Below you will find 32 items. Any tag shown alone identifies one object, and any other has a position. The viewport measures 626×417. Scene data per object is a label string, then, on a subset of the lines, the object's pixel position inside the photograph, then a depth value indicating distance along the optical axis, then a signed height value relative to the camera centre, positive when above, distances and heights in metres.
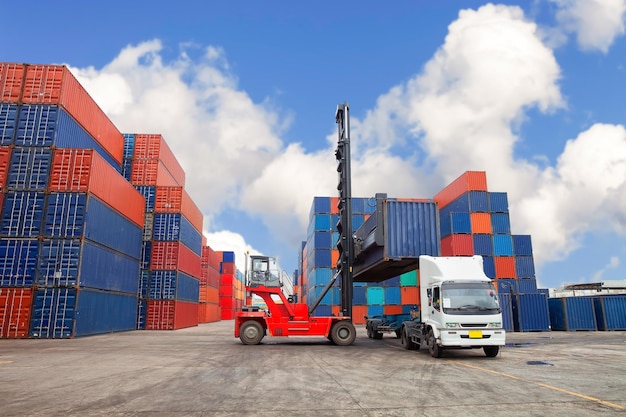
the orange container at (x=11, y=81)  23.80 +12.09
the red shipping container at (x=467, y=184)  36.41 +10.19
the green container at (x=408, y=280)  43.38 +1.99
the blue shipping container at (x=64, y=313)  22.12 -0.83
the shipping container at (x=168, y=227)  34.88 +5.82
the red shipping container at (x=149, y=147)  35.25 +12.56
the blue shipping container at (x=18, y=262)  22.02 +1.84
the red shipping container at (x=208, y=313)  55.24 -2.02
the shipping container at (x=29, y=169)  23.02 +6.95
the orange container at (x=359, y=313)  42.69 -1.38
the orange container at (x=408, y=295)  42.69 +0.45
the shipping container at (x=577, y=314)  33.00 -1.04
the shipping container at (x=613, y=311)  32.84 -0.79
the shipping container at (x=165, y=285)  34.09 +1.04
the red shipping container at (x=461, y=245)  35.00 +4.53
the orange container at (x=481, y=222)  35.56 +6.48
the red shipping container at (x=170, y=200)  35.22 +8.15
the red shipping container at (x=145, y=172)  35.22 +10.43
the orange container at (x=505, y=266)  35.08 +2.82
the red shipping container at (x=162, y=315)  33.84 -1.36
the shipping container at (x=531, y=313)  31.50 -0.94
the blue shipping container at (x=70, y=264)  22.53 +1.83
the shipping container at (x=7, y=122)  23.42 +9.61
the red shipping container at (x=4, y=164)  22.84 +7.16
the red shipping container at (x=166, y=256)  34.44 +3.43
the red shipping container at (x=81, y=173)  23.34 +6.97
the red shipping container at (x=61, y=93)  23.77 +11.86
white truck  13.12 -0.26
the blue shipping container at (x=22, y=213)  22.48 +4.45
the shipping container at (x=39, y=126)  23.42 +9.43
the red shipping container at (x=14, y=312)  21.58 -0.77
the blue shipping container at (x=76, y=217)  22.95 +4.43
